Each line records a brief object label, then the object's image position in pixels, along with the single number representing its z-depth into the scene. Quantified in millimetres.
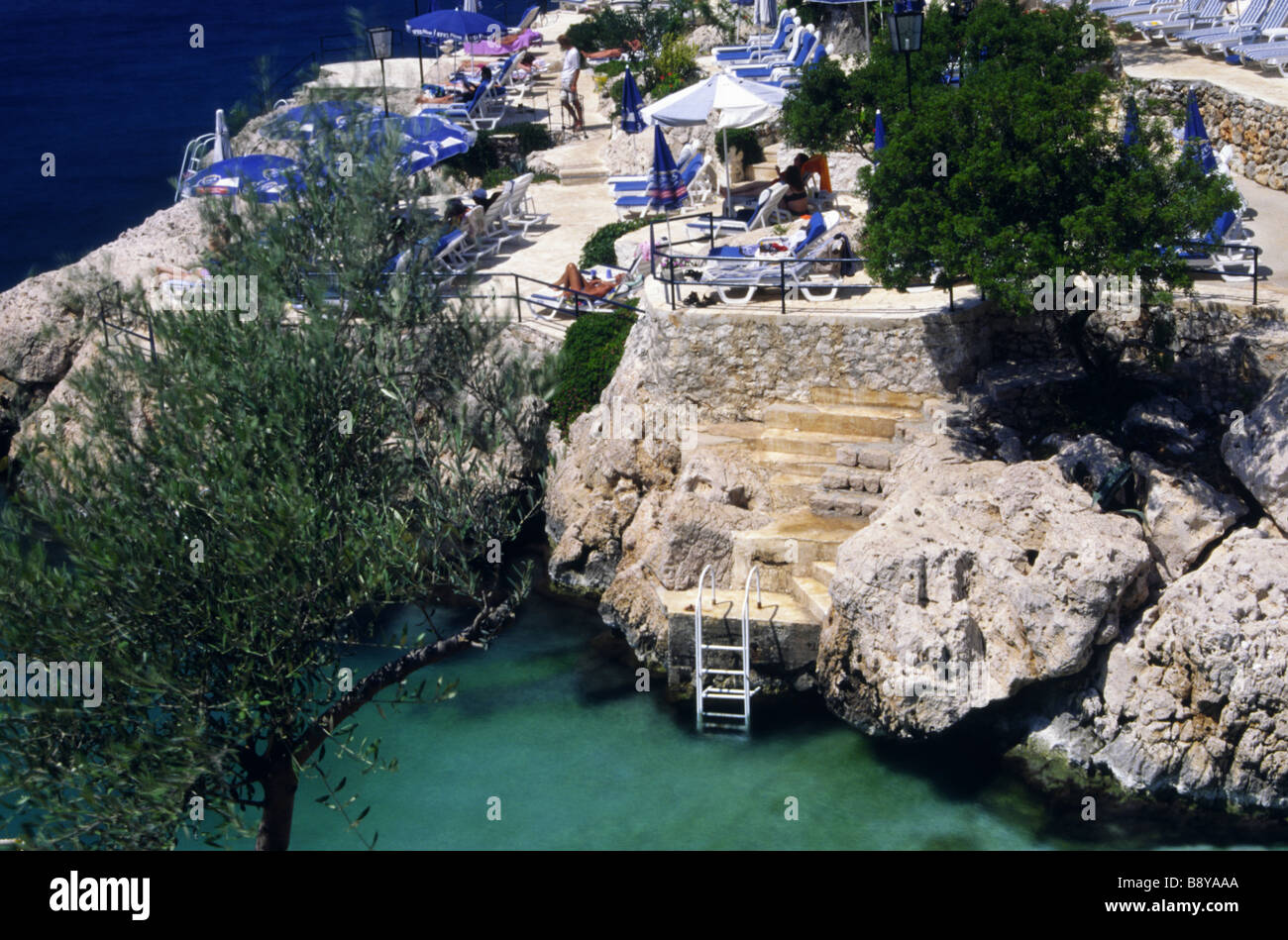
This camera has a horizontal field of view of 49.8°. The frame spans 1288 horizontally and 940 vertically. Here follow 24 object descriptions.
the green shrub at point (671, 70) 35000
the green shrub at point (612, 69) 39438
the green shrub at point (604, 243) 26625
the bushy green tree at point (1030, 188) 17047
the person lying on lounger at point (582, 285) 24688
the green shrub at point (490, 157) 33562
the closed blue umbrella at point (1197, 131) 20989
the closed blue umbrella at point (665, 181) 25891
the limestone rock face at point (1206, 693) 16203
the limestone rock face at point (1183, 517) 17641
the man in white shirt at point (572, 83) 36531
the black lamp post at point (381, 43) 29656
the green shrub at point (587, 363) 23484
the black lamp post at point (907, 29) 19156
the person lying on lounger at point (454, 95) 38156
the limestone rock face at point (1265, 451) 17328
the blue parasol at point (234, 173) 27242
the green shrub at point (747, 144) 29141
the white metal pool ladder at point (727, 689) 18422
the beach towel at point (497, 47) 43219
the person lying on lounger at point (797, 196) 25356
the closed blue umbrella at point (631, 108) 30219
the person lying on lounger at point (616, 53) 41594
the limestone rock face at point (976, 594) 17062
